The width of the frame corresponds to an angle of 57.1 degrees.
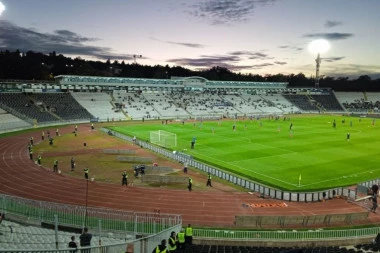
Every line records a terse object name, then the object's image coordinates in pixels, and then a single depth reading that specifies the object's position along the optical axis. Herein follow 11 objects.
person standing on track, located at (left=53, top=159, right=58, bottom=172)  31.56
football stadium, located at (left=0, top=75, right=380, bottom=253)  16.36
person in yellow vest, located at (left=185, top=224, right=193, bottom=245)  15.16
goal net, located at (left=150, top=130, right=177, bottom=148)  46.38
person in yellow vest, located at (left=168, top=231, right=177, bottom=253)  12.39
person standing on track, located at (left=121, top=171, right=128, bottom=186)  27.50
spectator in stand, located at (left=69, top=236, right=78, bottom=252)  11.51
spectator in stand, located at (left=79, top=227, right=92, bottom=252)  11.63
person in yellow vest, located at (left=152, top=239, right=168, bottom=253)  10.73
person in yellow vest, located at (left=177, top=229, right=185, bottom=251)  14.12
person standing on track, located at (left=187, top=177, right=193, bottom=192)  26.40
